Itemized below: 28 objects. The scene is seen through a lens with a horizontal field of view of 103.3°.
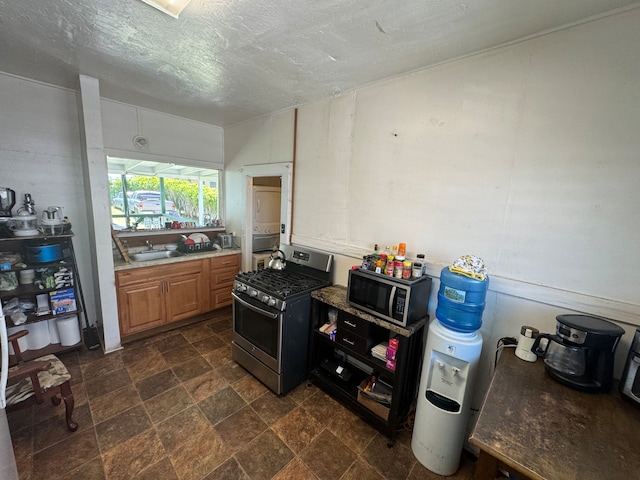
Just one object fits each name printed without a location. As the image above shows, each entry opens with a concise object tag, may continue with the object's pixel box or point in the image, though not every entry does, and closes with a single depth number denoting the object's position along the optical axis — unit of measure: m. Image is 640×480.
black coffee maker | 1.11
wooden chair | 1.53
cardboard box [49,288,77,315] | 2.33
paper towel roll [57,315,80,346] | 2.43
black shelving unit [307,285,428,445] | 1.72
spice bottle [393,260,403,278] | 1.73
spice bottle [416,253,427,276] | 1.77
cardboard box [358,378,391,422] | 1.79
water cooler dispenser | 1.45
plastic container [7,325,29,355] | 2.26
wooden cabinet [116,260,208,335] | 2.61
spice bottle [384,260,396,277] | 1.77
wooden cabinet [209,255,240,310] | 3.25
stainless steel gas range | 2.05
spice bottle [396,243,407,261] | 1.84
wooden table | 0.81
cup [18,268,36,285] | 2.29
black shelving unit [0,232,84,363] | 2.21
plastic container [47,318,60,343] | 2.43
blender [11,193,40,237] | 2.15
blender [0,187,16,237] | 2.10
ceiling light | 1.24
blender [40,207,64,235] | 2.29
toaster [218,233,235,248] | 3.57
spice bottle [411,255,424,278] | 1.75
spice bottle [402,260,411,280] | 1.71
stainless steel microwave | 1.63
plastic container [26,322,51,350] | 2.34
